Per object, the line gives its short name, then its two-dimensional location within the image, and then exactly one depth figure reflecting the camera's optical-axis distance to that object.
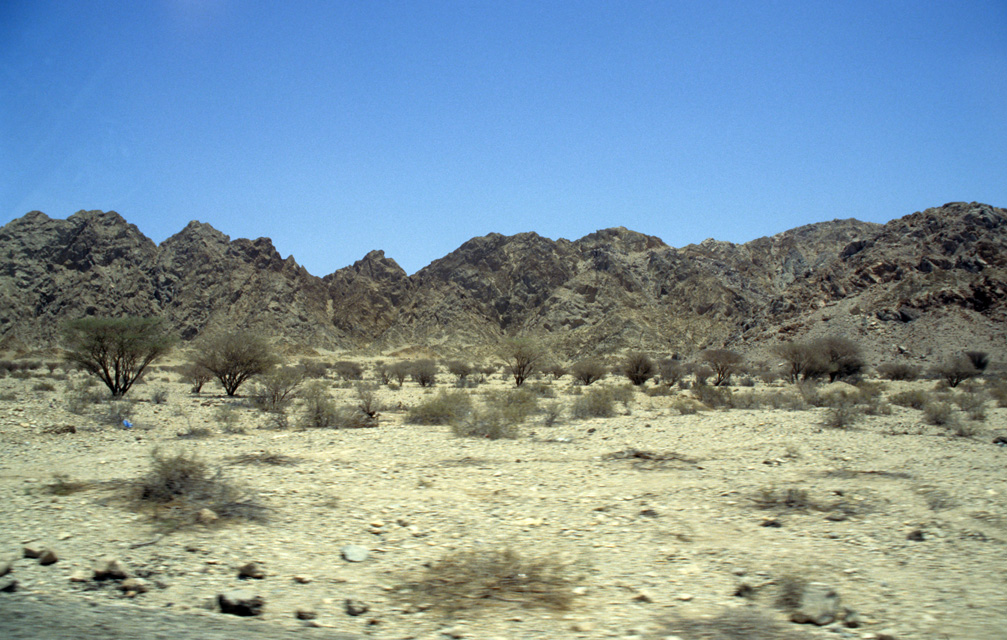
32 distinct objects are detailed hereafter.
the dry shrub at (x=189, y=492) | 7.16
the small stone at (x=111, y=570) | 5.14
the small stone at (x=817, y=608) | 4.56
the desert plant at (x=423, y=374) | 35.12
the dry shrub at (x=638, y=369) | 34.19
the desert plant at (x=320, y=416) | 16.28
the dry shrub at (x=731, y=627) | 4.30
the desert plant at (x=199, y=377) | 27.16
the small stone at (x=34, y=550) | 5.48
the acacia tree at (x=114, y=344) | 22.53
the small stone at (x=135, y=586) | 4.97
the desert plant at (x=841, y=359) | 36.41
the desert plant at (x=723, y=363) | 36.22
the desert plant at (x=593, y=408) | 19.42
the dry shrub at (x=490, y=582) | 5.00
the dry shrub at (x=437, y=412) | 16.98
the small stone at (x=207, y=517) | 6.74
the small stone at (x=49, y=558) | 5.35
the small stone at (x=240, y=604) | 4.64
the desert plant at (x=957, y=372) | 30.72
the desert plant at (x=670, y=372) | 36.53
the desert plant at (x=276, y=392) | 19.64
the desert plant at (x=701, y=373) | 34.50
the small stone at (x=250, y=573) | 5.45
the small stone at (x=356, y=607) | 4.74
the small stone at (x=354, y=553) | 6.05
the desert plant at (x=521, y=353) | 35.97
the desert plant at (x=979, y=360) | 37.69
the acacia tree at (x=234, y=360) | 25.09
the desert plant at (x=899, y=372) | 36.09
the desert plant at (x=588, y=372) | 35.03
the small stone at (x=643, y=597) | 5.10
